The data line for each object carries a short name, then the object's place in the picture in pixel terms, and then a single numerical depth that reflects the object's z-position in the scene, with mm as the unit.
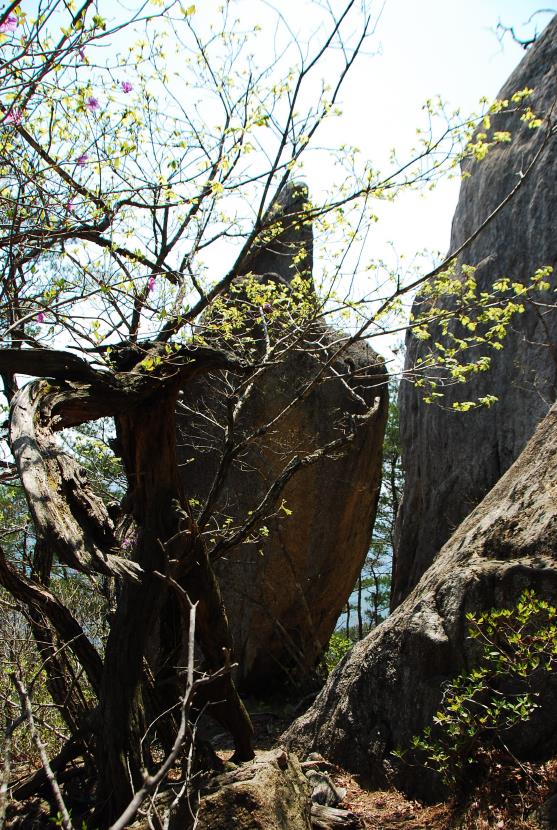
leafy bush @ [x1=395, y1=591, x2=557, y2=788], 4129
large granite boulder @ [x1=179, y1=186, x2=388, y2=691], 9695
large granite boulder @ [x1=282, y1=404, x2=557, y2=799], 4613
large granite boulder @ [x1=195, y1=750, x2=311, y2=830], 3670
